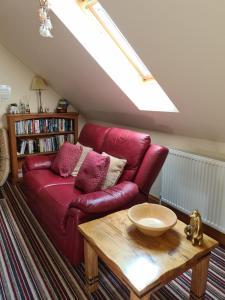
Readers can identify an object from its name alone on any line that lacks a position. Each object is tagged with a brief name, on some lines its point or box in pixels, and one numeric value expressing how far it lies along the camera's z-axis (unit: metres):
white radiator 2.07
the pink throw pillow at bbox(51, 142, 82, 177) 2.60
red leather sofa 1.75
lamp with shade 3.46
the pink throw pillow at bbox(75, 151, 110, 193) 2.07
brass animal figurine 1.37
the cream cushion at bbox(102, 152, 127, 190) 2.14
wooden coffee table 1.16
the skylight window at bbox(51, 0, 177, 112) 2.07
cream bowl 1.39
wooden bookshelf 3.32
